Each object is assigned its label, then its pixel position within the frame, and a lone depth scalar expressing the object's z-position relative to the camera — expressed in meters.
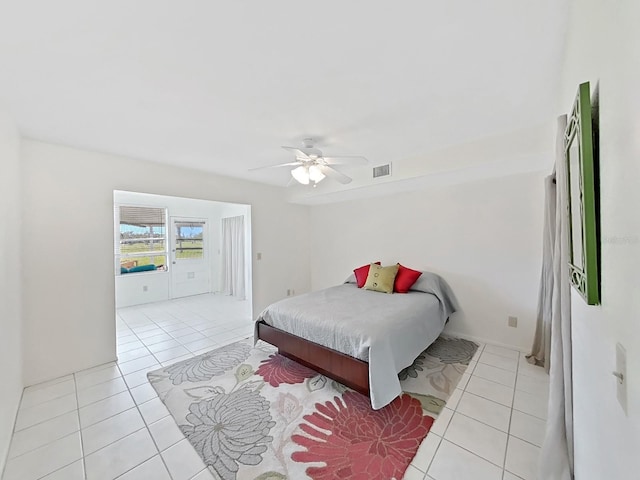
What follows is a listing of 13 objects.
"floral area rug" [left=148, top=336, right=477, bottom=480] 1.53
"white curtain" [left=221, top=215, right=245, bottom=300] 5.67
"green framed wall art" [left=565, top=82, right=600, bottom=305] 0.70
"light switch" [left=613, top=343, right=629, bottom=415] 0.55
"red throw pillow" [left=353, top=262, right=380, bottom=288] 3.82
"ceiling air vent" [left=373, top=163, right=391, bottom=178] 3.30
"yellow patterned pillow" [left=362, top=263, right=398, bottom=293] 3.41
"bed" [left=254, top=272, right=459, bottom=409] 1.98
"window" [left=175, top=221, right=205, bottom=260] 5.85
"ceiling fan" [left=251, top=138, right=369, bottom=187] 2.38
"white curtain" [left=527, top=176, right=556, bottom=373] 2.24
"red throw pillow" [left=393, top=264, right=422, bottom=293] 3.35
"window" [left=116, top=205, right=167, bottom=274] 5.16
